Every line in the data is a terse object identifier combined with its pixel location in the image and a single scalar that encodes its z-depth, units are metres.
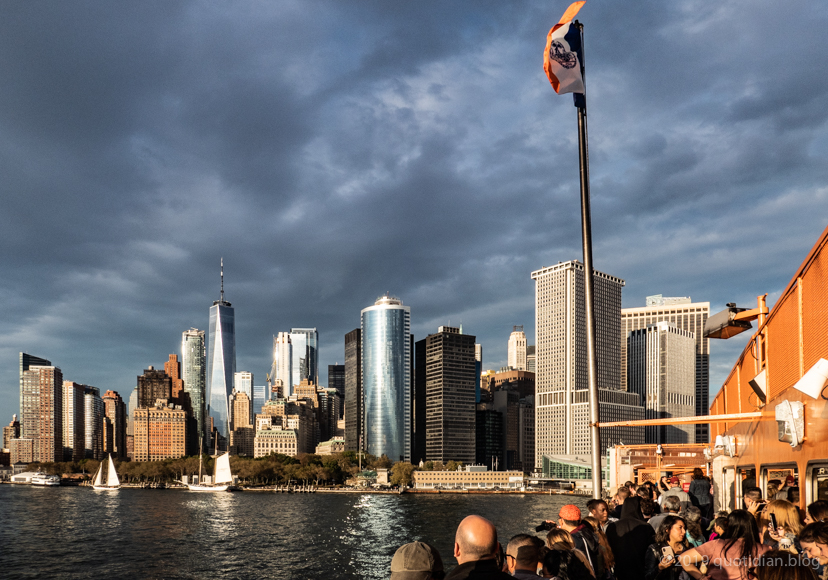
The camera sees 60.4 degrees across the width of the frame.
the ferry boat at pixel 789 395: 10.94
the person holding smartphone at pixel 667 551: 8.39
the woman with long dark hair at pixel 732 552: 7.82
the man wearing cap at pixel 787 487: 9.70
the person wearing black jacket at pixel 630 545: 9.17
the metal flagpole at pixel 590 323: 10.76
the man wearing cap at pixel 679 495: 11.88
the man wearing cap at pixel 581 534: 8.07
